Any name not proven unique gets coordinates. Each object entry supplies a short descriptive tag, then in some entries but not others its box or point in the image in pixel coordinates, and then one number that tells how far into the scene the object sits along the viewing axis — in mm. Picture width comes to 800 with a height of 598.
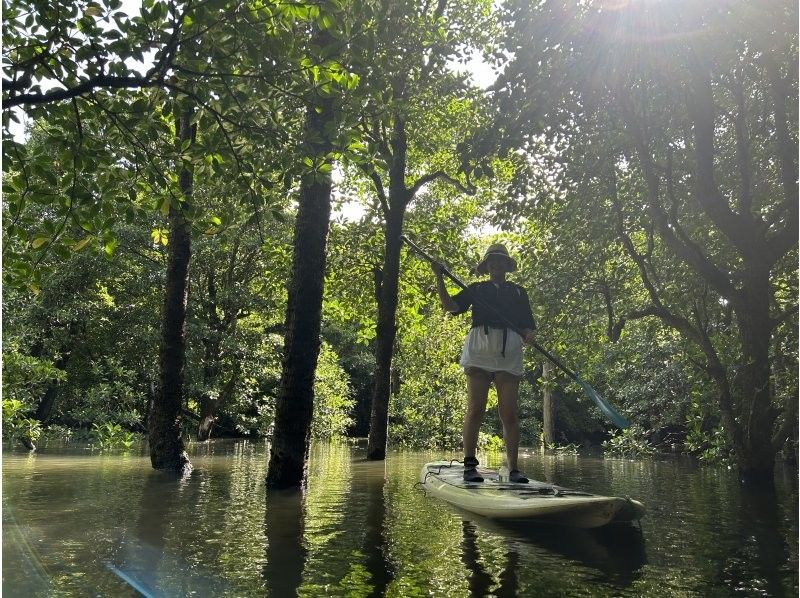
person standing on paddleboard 6598
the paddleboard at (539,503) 4785
